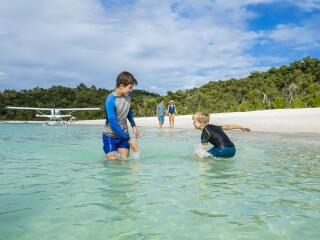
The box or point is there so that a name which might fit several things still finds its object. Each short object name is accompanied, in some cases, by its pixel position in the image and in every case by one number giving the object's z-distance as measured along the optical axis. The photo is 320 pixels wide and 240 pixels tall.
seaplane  53.49
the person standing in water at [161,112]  27.34
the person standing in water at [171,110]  27.28
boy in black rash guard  7.96
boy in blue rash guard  6.96
